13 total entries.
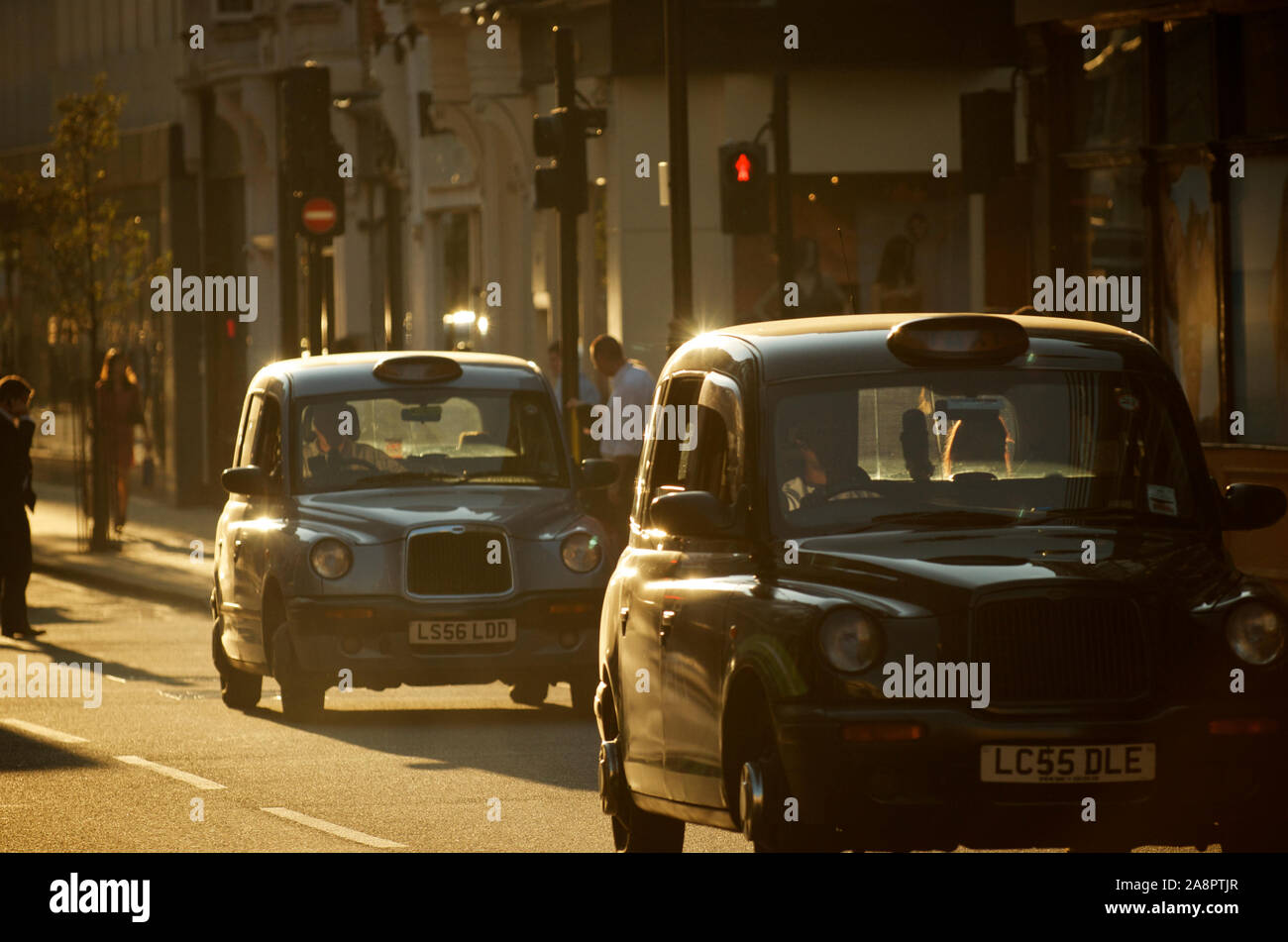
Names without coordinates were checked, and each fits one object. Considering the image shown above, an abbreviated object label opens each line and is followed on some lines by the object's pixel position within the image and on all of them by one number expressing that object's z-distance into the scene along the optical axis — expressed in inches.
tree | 1363.2
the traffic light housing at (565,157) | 866.8
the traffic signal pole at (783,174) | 941.8
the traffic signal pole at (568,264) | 874.8
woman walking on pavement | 1401.3
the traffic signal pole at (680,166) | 801.6
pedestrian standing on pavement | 908.0
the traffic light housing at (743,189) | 850.1
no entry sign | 978.1
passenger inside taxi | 353.4
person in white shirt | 831.7
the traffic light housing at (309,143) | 972.6
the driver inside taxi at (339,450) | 668.7
